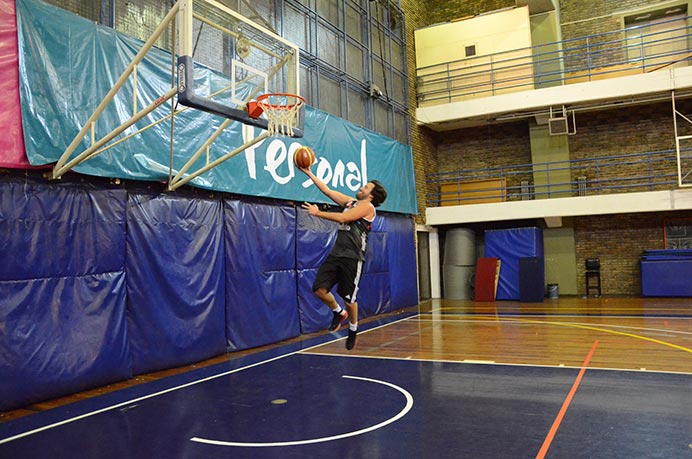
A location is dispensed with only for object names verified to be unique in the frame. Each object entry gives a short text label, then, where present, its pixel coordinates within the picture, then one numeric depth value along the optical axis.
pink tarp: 4.49
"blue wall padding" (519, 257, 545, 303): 12.29
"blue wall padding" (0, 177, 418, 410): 4.57
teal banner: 4.76
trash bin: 12.93
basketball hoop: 5.23
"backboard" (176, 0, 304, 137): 4.41
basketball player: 5.02
